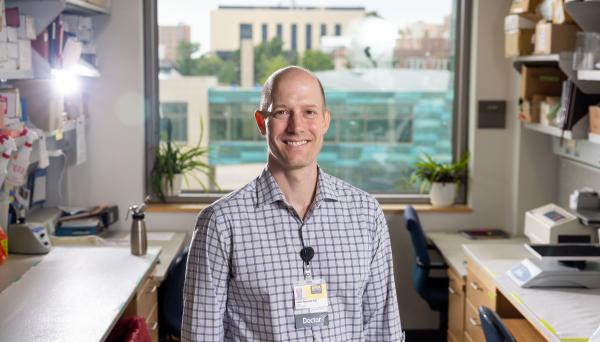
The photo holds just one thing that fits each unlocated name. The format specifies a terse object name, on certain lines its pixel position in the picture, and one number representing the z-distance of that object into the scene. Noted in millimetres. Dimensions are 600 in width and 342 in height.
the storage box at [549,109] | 4238
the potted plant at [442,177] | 5188
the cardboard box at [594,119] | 3706
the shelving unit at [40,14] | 3816
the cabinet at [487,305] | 3439
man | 1993
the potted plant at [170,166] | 5172
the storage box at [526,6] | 4480
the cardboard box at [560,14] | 4020
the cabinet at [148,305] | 3539
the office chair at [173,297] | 4164
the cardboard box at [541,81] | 4527
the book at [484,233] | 5008
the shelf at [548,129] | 3949
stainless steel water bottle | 3883
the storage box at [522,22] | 4531
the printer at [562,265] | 3375
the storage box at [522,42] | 4539
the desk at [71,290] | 2721
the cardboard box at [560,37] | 4051
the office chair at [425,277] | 4594
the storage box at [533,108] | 4543
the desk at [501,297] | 2975
